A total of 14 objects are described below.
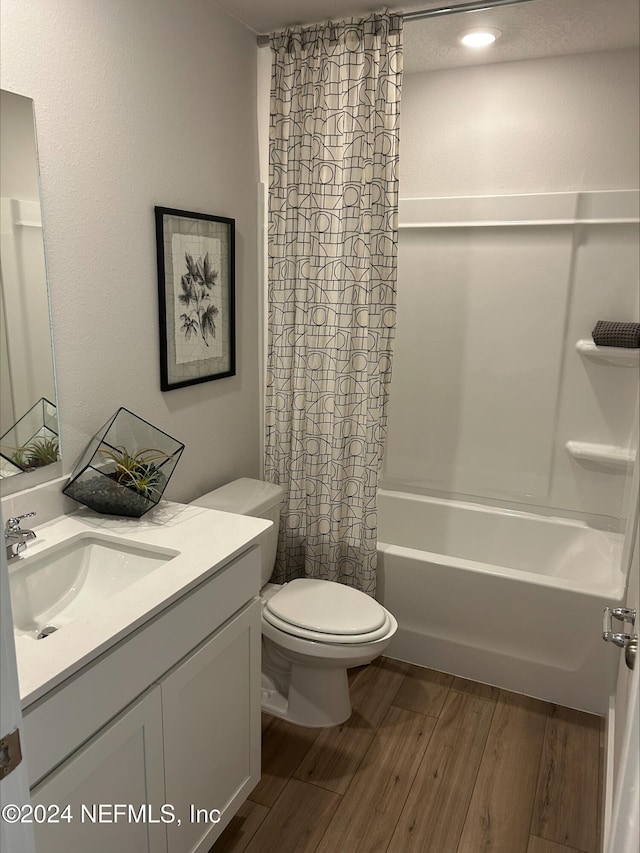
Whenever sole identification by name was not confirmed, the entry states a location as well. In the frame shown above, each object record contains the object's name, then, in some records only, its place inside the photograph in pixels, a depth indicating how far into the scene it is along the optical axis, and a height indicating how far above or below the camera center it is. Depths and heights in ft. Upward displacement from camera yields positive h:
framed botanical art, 7.03 -0.11
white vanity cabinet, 3.92 -3.15
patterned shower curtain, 7.57 +0.07
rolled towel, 8.38 -0.53
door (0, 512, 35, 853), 2.42 -1.67
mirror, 5.08 -0.21
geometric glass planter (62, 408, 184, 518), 5.97 -1.72
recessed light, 7.78 +3.09
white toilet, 6.94 -3.68
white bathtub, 7.72 -3.96
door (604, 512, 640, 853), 2.71 -2.27
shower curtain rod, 7.02 +3.06
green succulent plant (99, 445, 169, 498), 6.05 -1.74
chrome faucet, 4.93 -1.93
